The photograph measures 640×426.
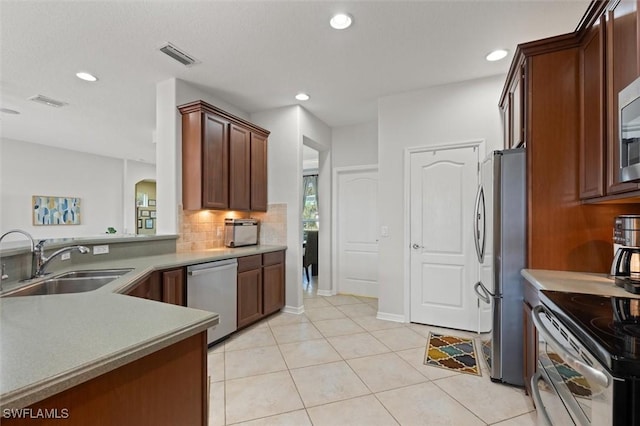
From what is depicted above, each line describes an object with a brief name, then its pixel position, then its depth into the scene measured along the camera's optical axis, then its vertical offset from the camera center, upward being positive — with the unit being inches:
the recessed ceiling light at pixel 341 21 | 86.7 +58.1
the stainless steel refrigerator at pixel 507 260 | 84.8 -14.1
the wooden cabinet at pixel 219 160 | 124.7 +24.3
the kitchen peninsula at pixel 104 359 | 27.7 -15.7
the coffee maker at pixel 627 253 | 63.2 -9.4
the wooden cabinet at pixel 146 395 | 29.3 -21.4
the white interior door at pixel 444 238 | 127.6 -11.8
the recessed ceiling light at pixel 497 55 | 105.2 +57.9
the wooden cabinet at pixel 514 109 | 89.6 +35.1
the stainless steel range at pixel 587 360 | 33.7 -20.4
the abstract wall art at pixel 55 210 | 228.7 +1.8
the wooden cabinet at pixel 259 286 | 127.0 -34.9
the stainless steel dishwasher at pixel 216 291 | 104.3 -30.0
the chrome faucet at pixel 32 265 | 64.5 -12.6
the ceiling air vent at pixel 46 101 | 145.7 +57.4
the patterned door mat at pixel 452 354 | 97.0 -51.4
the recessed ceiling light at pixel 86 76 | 121.1 +57.7
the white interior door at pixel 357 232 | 186.5 -13.1
